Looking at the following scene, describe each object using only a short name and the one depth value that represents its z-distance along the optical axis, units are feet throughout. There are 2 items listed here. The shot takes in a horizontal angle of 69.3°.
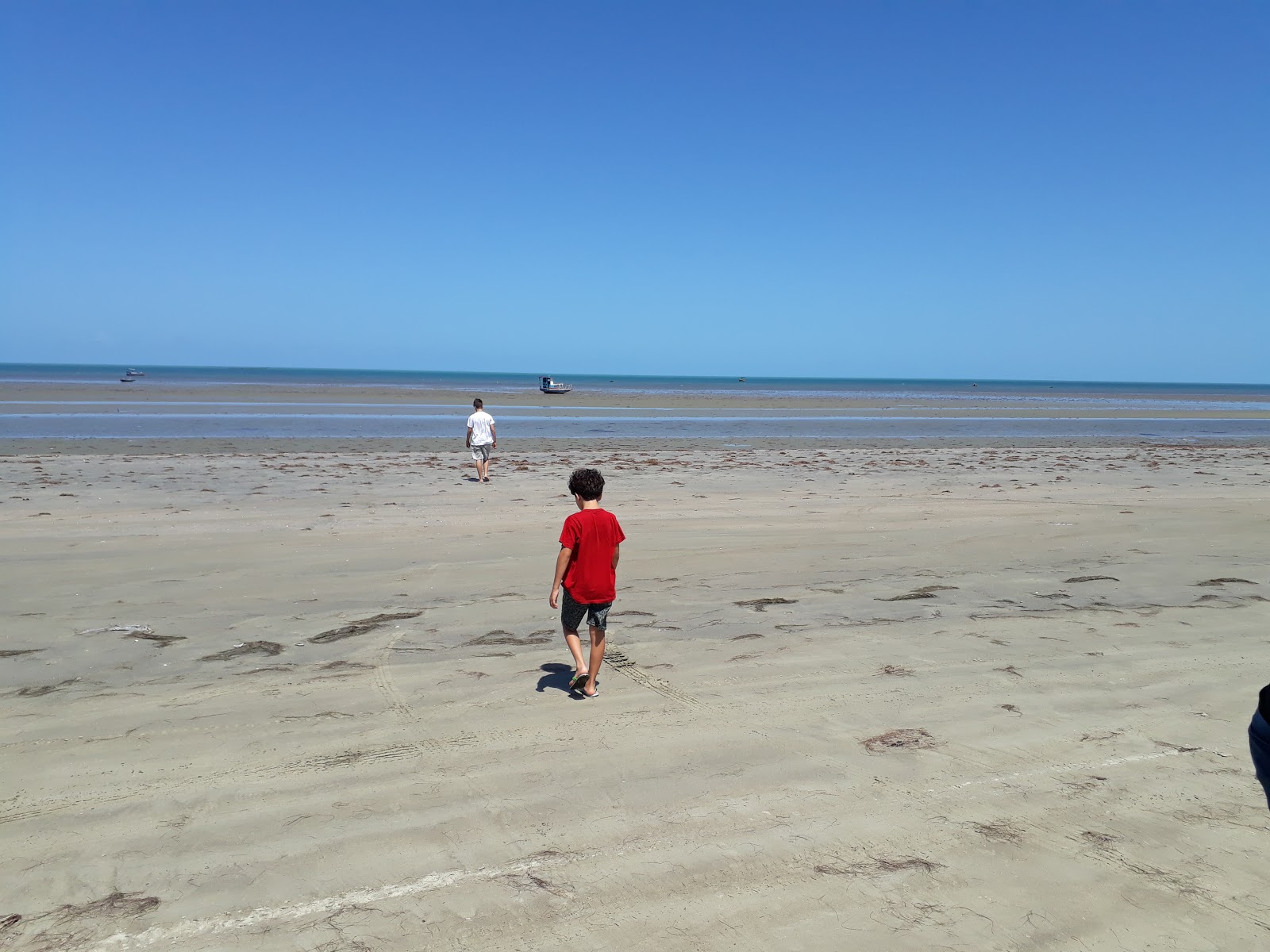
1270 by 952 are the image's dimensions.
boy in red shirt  19.17
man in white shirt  56.70
